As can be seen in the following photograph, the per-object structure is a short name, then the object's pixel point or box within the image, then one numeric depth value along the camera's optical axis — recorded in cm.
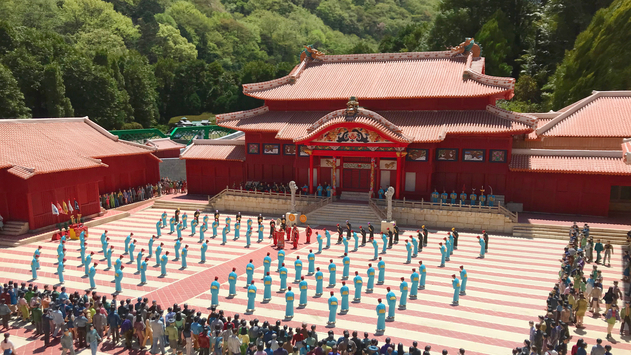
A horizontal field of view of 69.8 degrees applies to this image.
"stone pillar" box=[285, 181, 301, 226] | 2833
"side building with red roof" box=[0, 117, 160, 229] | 2519
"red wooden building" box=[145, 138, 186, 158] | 4228
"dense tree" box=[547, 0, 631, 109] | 3662
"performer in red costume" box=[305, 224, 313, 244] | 2422
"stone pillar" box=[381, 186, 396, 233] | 2612
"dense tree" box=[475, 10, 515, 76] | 5194
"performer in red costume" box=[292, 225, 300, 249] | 2311
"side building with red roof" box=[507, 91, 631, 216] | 2725
